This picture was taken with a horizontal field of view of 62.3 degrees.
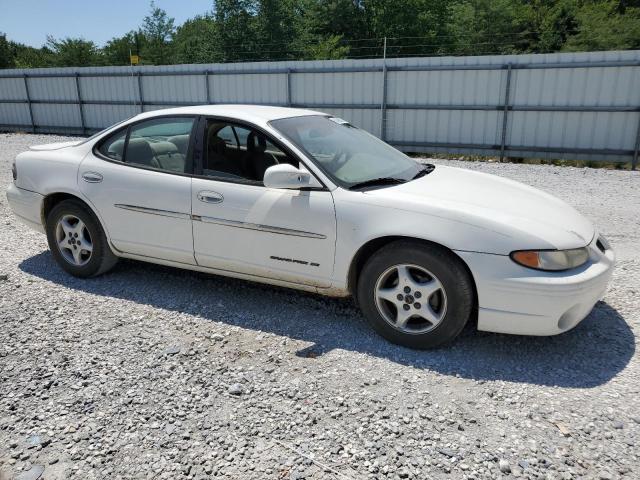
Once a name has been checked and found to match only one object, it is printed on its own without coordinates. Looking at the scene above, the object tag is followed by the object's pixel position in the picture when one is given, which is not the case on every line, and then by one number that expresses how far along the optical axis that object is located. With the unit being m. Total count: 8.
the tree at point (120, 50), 39.09
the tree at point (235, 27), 33.22
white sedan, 3.16
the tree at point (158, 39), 38.81
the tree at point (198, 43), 33.55
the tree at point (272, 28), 32.97
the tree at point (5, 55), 42.22
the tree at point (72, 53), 37.22
